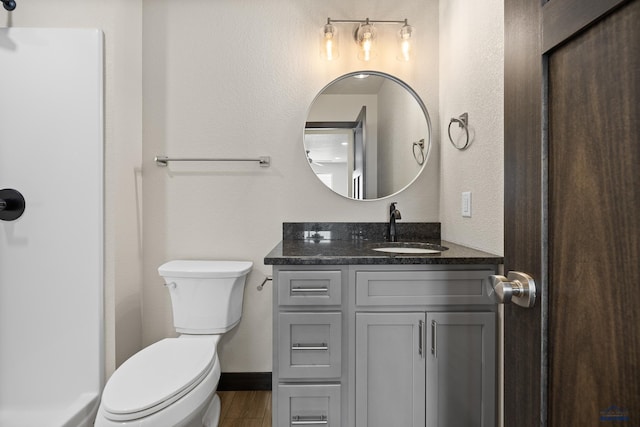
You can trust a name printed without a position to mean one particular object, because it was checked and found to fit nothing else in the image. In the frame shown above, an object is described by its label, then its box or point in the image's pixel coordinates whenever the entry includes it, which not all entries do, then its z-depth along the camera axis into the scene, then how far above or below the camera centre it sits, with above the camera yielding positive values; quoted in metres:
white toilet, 1.15 -0.60
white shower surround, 1.59 -0.07
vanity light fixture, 1.91 +0.98
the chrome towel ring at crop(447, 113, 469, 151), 1.60 +0.43
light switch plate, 1.59 +0.04
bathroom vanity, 1.31 -0.49
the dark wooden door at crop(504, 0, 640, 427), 0.44 +0.01
